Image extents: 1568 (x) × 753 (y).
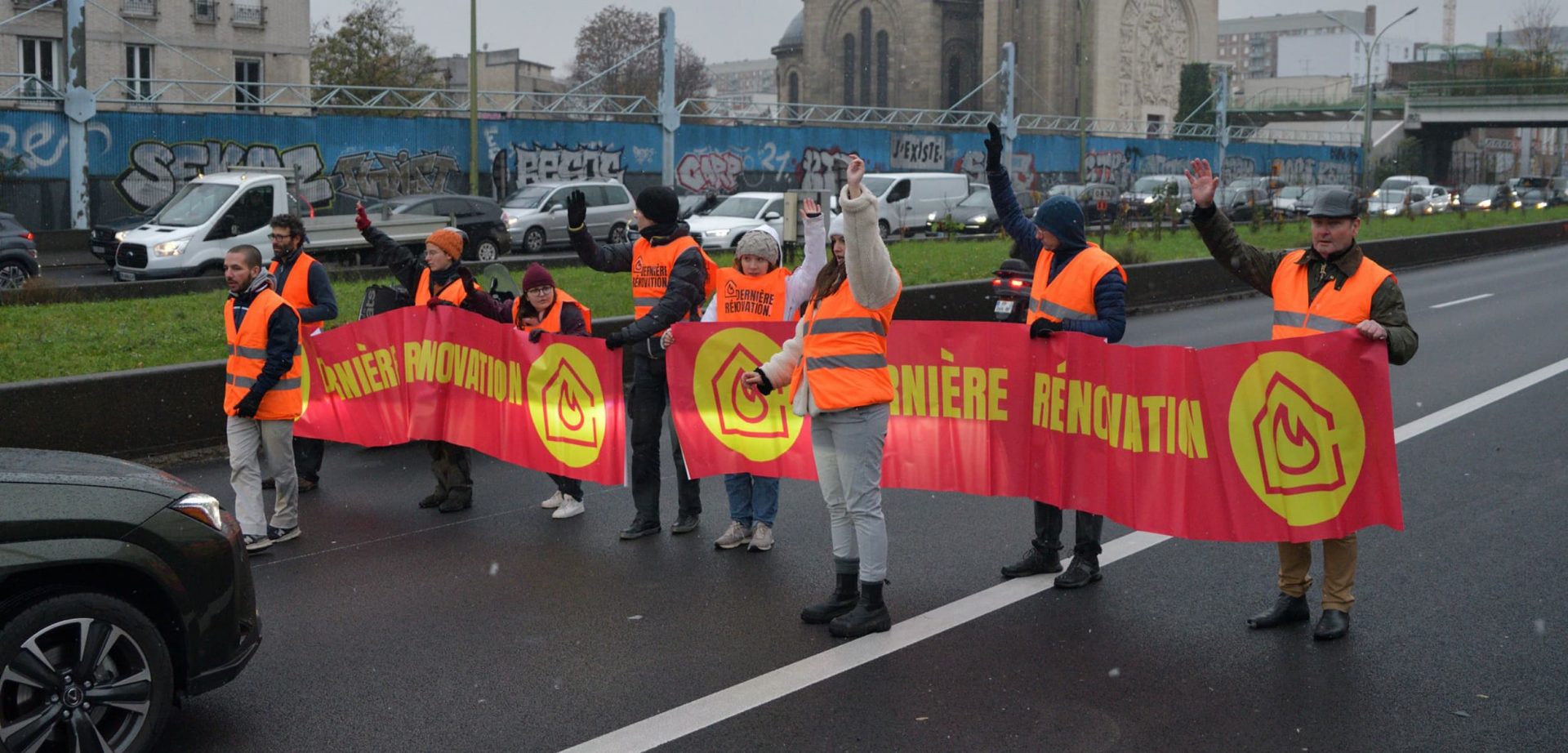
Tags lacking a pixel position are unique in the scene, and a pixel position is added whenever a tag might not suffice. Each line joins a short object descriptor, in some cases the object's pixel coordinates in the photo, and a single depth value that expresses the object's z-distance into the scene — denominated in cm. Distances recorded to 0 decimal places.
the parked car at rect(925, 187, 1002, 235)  3838
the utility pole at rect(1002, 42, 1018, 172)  5553
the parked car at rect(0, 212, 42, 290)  2148
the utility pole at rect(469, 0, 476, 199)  3381
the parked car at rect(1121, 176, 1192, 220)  3516
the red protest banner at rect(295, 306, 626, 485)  835
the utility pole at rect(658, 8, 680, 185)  4391
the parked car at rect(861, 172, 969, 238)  3794
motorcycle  1494
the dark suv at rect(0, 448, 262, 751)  443
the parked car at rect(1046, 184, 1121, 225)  3953
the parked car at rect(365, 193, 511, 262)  2909
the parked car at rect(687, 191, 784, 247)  3144
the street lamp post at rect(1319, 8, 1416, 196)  5756
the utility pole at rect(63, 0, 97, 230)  3216
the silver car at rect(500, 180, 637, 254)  3225
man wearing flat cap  599
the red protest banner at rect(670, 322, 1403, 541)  611
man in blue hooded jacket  666
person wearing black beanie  775
